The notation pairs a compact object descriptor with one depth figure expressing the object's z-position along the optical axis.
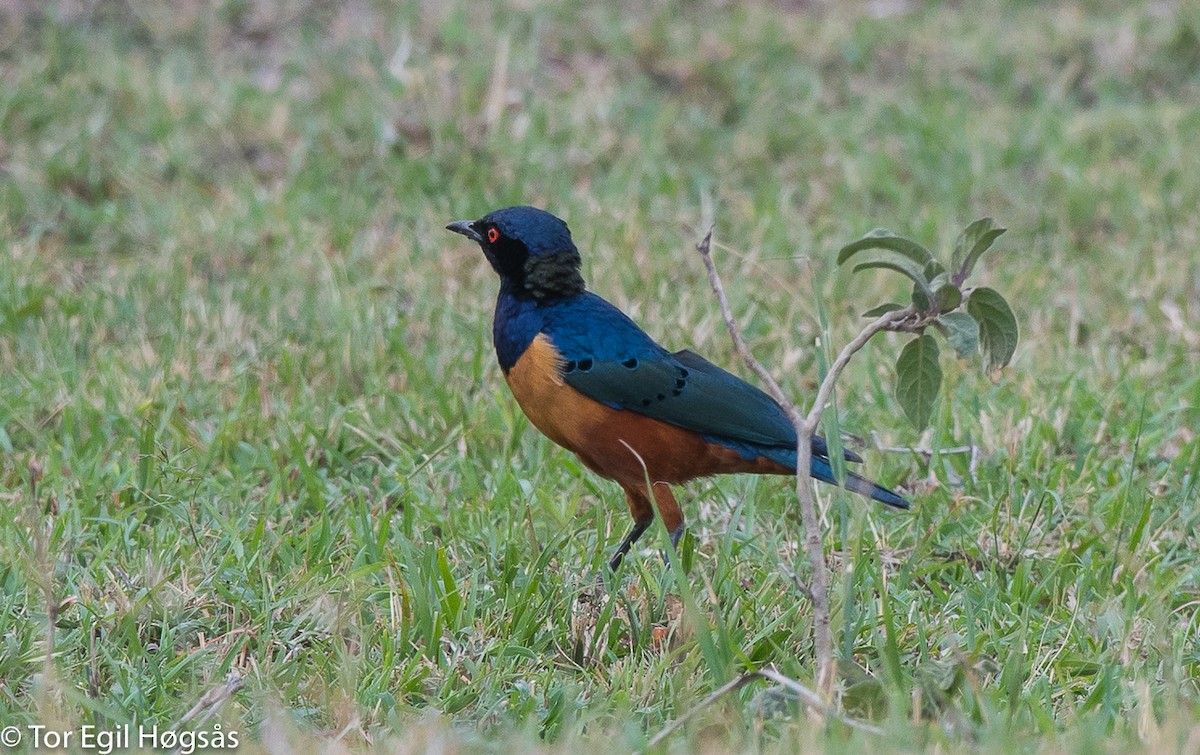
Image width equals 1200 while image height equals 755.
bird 7.88
